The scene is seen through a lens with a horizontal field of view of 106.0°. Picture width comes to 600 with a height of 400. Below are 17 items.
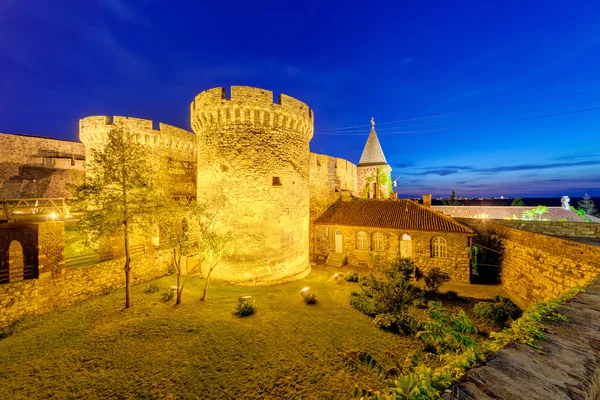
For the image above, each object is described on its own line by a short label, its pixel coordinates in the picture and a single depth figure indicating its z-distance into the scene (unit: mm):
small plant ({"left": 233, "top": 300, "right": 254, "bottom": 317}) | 10195
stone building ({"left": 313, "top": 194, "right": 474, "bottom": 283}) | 15578
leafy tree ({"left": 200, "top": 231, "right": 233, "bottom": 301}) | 11070
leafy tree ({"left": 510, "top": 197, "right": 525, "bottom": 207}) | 54769
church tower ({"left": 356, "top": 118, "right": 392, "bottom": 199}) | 30781
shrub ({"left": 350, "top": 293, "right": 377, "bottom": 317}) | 10452
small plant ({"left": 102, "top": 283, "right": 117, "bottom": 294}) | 12375
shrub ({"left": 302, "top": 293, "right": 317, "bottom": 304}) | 11670
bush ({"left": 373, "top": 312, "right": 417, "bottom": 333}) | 9016
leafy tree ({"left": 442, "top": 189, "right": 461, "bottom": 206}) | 68975
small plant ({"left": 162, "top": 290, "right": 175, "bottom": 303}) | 11539
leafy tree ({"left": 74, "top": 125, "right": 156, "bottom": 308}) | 9430
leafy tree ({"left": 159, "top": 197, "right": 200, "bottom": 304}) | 10480
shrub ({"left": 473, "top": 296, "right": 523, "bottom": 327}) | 9336
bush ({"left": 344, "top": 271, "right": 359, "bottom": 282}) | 15078
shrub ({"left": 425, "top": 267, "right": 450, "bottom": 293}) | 12906
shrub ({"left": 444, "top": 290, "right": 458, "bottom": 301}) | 12398
